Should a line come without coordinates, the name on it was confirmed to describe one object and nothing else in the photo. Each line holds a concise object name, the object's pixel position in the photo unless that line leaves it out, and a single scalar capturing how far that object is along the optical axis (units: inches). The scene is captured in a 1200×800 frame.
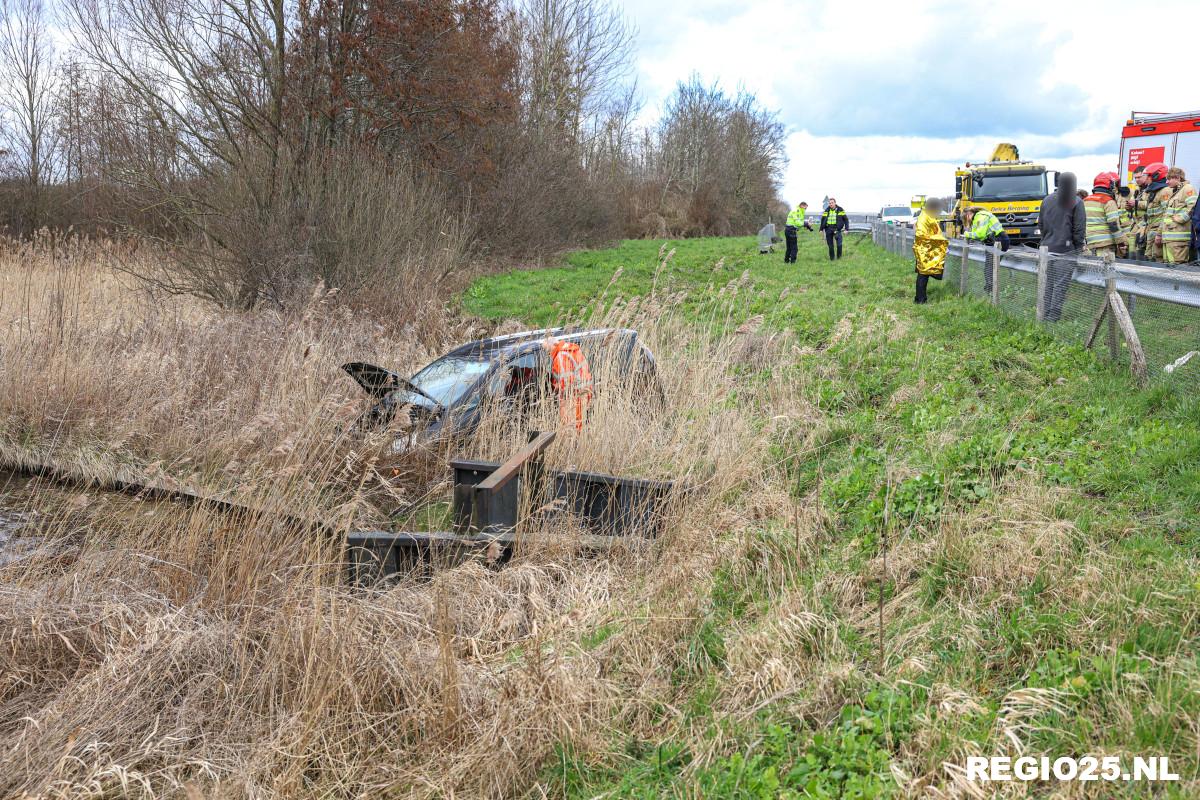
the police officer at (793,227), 909.2
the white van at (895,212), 1976.7
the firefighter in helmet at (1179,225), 394.6
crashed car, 257.4
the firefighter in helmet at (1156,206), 417.1
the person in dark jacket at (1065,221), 423.5
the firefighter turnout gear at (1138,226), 436.1
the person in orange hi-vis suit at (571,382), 257.0
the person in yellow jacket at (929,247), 515.5
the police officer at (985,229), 574.9
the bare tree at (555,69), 1224.8
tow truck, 862.5
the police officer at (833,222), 943.0
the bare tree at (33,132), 826.8
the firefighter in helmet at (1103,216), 421.7
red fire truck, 671.8
